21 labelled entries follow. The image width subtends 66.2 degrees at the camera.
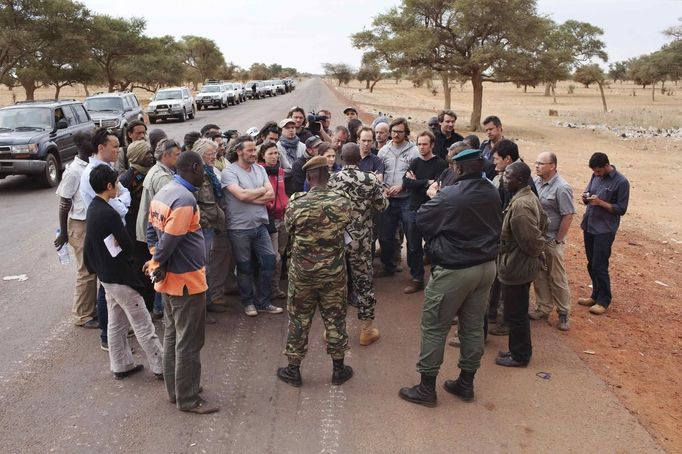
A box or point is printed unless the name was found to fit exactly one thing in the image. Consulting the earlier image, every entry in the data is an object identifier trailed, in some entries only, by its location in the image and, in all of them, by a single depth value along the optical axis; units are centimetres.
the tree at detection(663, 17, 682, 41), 5312
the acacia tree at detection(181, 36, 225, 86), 7762
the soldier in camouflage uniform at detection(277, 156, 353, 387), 392
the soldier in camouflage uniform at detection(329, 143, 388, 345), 466
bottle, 498
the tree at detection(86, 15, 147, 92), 3456
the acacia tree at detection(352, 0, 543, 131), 2511
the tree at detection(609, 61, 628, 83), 8375
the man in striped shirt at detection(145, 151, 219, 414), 357
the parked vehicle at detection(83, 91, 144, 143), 1733
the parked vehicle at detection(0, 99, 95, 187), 1126
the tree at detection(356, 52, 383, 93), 2876
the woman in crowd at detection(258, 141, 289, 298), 569
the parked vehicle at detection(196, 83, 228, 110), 3594
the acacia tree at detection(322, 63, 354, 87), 10656
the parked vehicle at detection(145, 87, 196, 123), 2627
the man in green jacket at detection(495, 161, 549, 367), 440
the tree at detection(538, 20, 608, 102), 2611
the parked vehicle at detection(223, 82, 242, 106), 3925
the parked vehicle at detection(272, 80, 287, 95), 5969
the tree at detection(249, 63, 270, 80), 11794
